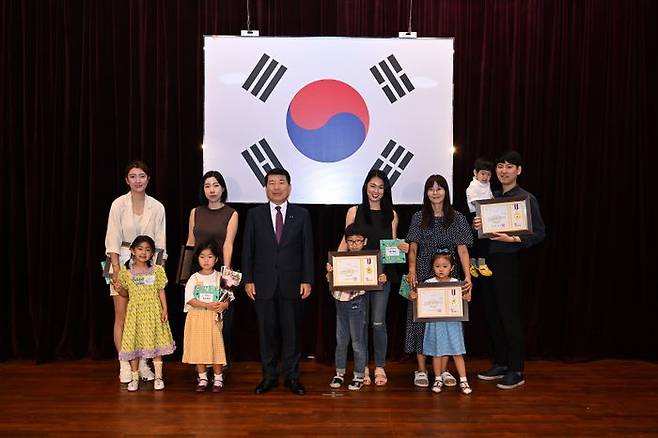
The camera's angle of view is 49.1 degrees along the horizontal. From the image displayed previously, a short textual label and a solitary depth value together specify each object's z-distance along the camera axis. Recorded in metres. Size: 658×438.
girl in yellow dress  4.65
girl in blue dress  4.68
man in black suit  4.55
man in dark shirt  4.79
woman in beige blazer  4.86
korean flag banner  5.47
